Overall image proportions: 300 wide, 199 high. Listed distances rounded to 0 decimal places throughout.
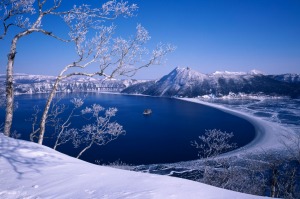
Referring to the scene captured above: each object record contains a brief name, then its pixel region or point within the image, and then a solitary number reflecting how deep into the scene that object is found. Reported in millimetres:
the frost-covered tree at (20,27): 8219
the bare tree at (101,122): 13753
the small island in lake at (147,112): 97106
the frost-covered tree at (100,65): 9328
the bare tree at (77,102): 14078
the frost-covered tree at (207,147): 44919
